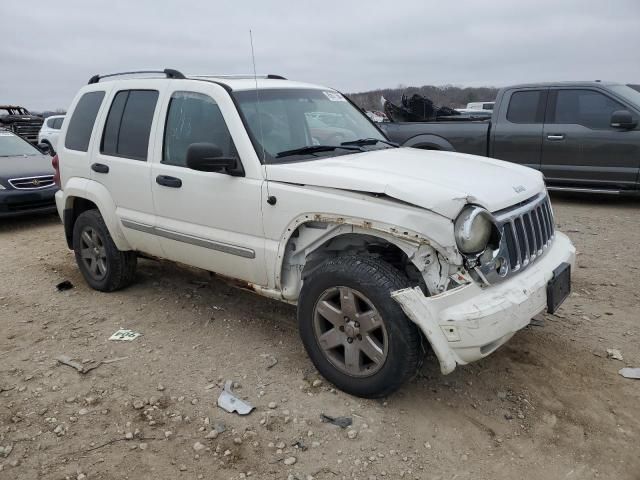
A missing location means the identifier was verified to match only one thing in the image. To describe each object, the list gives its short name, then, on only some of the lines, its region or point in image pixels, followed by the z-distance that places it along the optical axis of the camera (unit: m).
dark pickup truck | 7.78
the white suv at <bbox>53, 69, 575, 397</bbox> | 2.81
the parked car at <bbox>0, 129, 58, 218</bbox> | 7.99
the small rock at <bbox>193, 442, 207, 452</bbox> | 2.84
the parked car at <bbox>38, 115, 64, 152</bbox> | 15.19
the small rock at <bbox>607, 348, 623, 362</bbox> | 3.65
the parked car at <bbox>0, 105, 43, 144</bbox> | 17.86
